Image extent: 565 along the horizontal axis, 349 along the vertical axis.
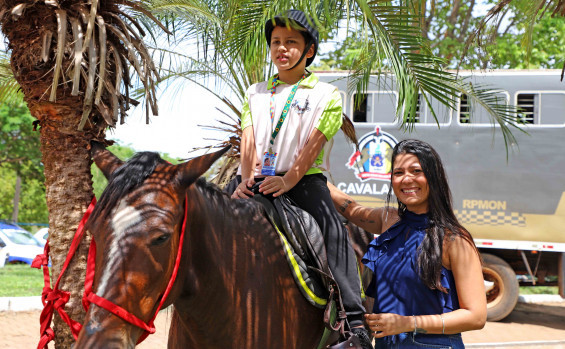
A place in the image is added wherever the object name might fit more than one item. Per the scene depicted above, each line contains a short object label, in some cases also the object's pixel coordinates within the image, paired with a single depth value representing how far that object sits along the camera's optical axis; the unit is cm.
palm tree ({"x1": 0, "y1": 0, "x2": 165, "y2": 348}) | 410
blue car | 1861
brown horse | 195
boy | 298
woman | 233
